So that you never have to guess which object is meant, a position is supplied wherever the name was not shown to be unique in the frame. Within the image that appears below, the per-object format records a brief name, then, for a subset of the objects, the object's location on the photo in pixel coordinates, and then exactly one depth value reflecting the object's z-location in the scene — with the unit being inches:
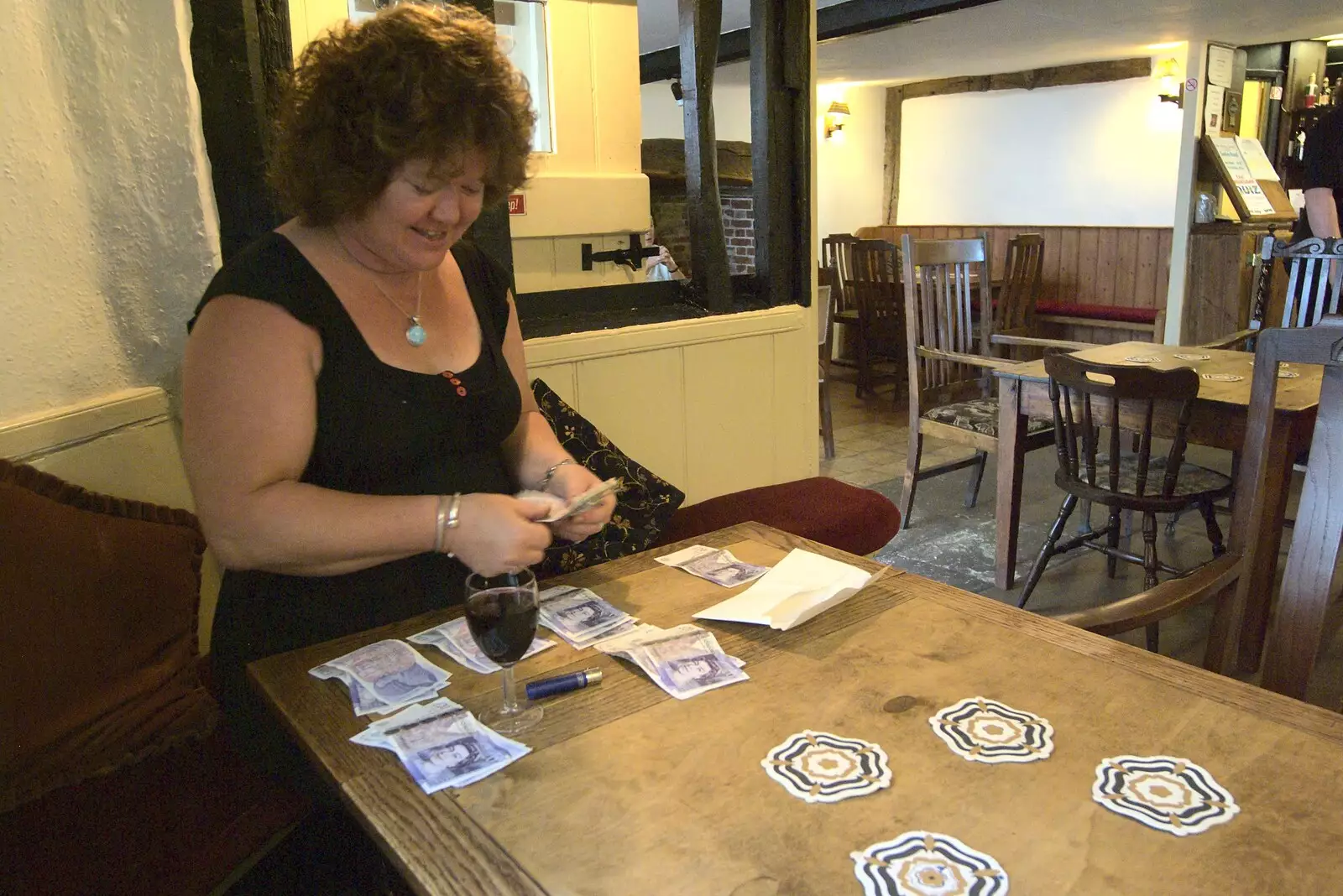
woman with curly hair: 45.9
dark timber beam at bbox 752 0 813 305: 100.4
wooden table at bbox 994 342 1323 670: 95.3
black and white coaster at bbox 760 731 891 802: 33.7
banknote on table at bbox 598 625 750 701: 41.7
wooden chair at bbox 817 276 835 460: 190.2
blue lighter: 40.6
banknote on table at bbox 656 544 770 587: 53.7
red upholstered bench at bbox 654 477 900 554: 85.7
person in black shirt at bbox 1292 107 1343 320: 154.9
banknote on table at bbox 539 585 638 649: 46.8
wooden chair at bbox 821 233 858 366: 251.1
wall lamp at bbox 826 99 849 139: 338.0
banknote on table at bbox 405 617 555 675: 44.1
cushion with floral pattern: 72.0
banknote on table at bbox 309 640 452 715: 40.9
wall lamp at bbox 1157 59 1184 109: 267.4
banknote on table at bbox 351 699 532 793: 35.3
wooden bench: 277.1
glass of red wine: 38.1
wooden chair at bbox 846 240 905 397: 229.8
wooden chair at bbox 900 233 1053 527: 141.8
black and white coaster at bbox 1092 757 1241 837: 31.7
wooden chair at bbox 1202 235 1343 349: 133.9
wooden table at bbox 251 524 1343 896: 29.9
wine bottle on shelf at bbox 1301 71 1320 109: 268.8
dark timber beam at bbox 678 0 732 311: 97.9
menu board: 232.7
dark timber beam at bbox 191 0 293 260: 66.2
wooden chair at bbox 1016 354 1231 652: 96.1
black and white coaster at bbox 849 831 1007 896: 28.8
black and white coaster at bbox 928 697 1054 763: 35.7
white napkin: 47.4
